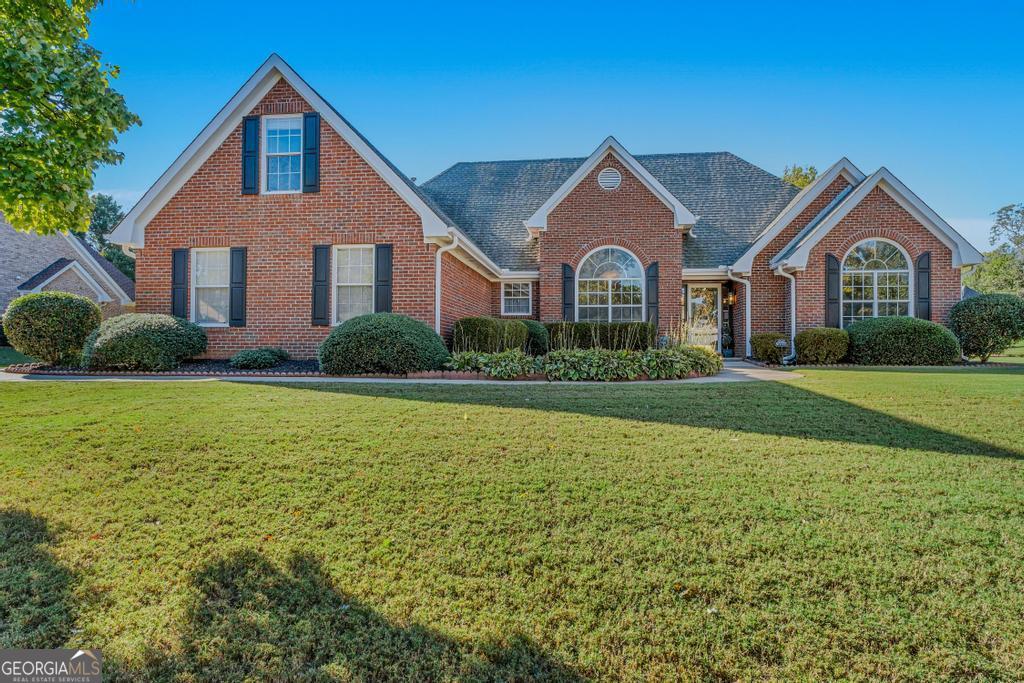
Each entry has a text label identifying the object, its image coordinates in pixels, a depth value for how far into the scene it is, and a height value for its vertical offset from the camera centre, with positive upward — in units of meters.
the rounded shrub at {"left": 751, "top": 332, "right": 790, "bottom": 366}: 13.23 +0.16
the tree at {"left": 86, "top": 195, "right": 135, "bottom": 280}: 38.23 +10.18
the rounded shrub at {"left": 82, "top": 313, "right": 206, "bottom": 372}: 9.92 +0.10
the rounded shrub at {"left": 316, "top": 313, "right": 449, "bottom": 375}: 9.52 +0.03
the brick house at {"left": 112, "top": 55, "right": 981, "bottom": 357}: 11.72 +2.85
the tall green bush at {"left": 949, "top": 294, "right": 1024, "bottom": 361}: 12.95 +0.82
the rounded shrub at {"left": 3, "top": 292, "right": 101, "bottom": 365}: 11.11 +0.50
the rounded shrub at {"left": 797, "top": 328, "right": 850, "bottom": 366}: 12.74 +0.19
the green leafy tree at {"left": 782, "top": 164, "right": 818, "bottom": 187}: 28.16 +10.32
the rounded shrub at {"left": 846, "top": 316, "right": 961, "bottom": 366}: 12.45 +0.25
